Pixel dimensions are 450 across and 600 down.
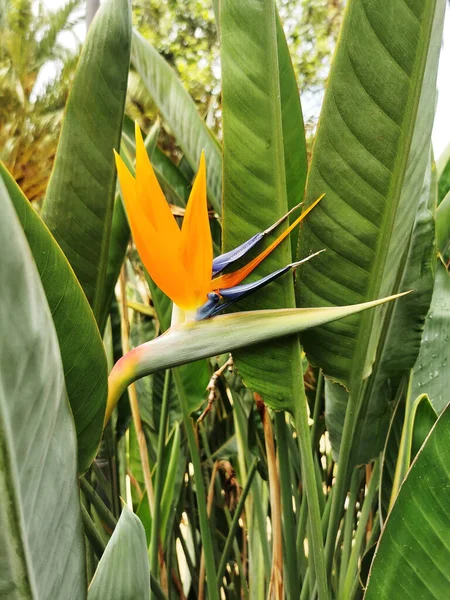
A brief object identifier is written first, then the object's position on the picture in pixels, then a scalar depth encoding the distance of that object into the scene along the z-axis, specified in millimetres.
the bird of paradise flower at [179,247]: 387
